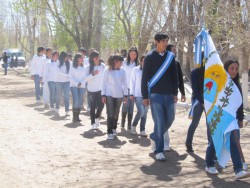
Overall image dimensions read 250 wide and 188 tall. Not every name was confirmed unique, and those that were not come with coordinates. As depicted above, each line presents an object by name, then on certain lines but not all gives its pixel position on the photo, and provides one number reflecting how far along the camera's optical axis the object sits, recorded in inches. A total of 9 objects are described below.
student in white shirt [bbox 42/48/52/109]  576.3
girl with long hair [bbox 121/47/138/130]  413.7
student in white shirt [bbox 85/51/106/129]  411.5
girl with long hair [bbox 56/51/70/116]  512.1
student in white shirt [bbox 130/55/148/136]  377.7
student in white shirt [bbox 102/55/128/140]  367.6
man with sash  289.1
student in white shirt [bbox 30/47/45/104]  607.5
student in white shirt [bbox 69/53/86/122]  460.4
